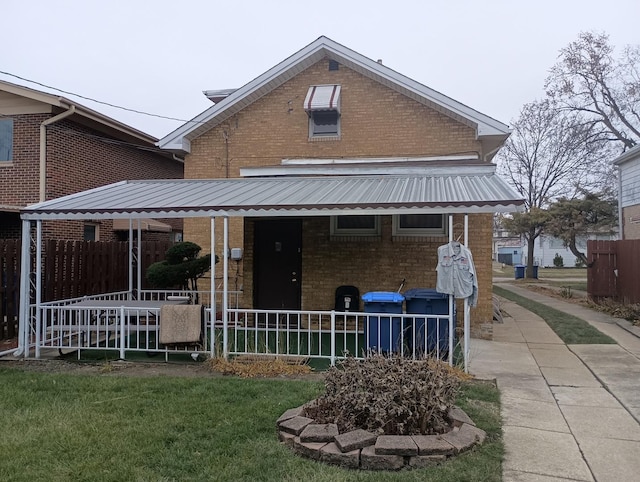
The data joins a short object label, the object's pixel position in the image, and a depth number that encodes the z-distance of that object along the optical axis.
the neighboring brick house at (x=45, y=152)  14.06
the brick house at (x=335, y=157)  10.80
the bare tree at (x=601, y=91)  30.67
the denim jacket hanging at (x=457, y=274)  7.53
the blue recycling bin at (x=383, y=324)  8.02
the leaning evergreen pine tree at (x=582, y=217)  23.94
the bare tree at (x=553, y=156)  31.83
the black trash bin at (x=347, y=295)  10.99
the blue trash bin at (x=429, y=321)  8.14
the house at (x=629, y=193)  17.45
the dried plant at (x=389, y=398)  4.73
